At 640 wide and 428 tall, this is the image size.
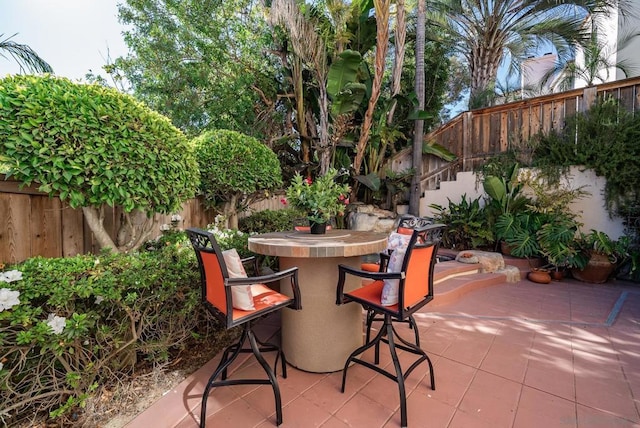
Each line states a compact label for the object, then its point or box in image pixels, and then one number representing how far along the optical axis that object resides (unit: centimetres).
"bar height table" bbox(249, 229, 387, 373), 209
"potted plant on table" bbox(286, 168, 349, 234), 230
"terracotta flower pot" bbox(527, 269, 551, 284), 436
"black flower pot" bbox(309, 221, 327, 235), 246
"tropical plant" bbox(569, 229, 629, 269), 425
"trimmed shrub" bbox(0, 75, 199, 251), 175
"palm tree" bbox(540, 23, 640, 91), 704
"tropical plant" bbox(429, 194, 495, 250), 535
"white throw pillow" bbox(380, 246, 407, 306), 176
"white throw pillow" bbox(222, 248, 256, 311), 172
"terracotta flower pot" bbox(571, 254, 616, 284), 430
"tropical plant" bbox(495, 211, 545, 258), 476
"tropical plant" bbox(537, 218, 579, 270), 443
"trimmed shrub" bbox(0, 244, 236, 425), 146
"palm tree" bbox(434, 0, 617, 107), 707
